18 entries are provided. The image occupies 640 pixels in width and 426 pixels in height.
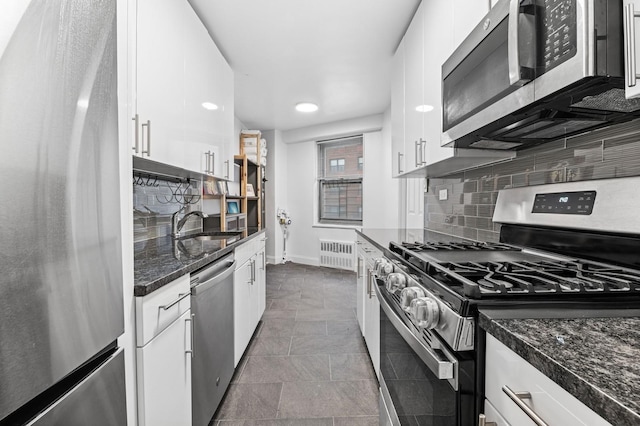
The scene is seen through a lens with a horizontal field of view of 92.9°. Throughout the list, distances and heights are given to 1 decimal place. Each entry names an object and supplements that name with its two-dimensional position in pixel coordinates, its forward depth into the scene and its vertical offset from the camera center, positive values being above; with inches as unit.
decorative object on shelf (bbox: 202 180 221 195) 117.8 +8.4
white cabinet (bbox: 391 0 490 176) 58.6 +32.9
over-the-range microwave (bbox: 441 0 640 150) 27.0 +14.6
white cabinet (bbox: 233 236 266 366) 78.8 -24.8
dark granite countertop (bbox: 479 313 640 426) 14.2 -8.8
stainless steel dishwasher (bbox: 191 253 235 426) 53.3 -25.3
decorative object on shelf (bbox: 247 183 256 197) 167.9 +10.3
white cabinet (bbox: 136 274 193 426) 37.9 -20.5
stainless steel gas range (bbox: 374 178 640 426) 25.7 -7.5
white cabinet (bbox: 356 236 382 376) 74.0 -26.0
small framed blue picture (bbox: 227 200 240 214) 147.6 +1.2
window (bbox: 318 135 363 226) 203.5 +19.3
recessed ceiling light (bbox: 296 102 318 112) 163.6 +56.5
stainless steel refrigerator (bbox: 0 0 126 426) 21.4 -0.4
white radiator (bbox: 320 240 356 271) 199.0 -30.1
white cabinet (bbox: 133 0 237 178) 55.4 +27.5
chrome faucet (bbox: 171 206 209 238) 87.0 -4.2
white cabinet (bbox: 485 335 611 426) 16.3 -11.7
